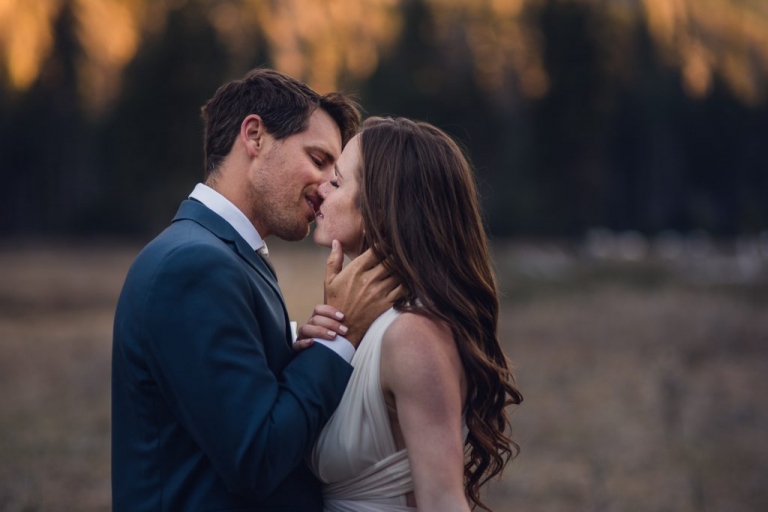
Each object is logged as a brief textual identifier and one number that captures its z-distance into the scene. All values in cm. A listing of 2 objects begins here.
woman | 249
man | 232
